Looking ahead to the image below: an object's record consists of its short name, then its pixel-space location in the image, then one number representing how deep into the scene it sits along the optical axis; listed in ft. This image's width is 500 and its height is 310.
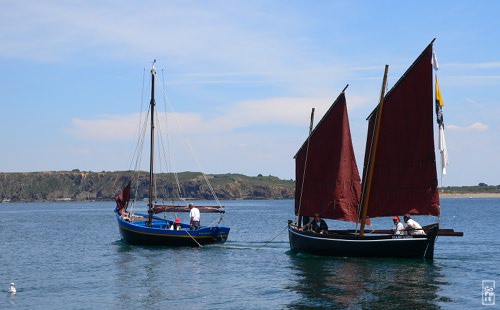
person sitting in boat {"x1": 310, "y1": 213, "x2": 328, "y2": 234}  156.87
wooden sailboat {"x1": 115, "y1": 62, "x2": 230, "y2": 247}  177.88
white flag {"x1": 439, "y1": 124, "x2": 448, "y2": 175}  135.54
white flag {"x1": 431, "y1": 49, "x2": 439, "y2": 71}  135.44
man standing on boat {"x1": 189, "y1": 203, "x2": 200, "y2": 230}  176.14
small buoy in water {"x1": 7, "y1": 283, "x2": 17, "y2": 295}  111.65
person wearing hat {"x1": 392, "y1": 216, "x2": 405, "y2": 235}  140.97
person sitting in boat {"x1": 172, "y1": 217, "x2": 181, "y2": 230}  182.72
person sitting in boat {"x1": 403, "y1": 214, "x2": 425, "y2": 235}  139.85
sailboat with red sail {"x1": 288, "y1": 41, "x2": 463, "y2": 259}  137.39
